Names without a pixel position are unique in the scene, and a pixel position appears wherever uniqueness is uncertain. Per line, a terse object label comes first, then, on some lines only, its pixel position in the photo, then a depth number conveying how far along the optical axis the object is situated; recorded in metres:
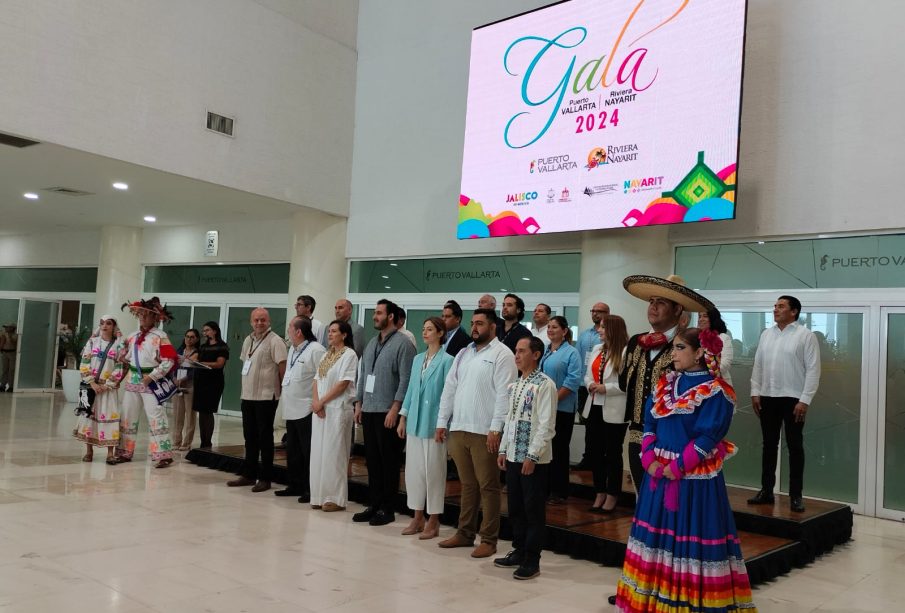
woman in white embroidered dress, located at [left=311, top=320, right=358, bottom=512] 5.95
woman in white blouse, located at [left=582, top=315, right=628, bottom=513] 5.38
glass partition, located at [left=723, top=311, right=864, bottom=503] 6.70
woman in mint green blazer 5.27
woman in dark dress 8.16
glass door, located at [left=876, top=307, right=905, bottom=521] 6.45
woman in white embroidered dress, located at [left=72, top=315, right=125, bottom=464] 7.53
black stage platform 4.68
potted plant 13.23
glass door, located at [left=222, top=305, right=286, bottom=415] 12.38
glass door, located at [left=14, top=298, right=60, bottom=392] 14.21
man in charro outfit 3.78
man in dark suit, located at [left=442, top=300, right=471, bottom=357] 5.60
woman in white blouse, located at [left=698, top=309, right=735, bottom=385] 3.70
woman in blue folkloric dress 3.27
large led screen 6.93
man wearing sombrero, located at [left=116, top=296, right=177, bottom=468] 7.36
